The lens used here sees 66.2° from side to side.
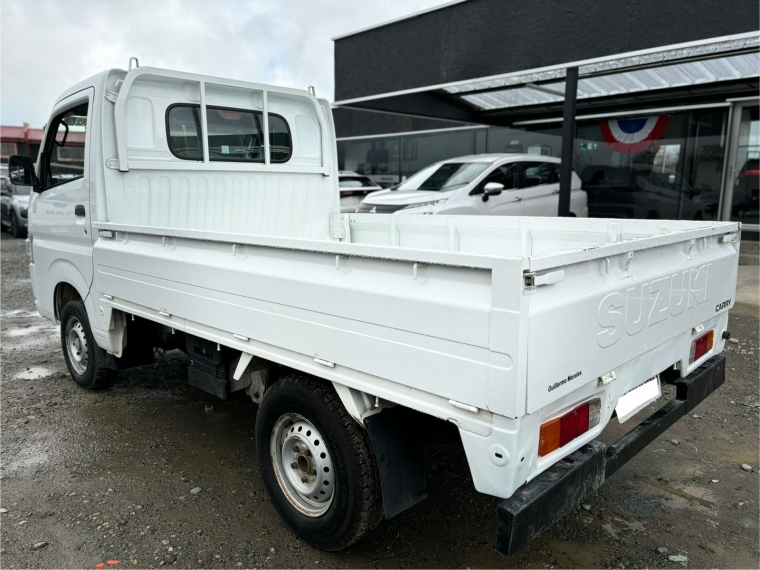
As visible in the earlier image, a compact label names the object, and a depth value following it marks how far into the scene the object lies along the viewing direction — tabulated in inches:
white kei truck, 80.7
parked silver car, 625.3
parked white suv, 346.3
